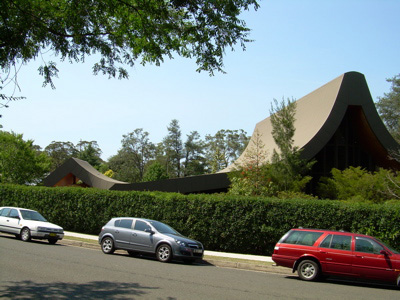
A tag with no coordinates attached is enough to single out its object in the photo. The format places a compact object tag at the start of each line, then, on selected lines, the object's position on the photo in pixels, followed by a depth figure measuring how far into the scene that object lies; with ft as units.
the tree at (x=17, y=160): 150.00
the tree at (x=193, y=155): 254.88
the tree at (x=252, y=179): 79.10
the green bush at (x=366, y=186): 77.46
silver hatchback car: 48.24
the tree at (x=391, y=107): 199.62
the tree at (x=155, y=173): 180.65
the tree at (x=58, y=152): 280.72
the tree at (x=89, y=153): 273.54
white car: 60.64
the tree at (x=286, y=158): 82.23
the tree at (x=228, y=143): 276.21
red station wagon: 37.73
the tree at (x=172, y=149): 250.37
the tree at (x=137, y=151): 262.26
